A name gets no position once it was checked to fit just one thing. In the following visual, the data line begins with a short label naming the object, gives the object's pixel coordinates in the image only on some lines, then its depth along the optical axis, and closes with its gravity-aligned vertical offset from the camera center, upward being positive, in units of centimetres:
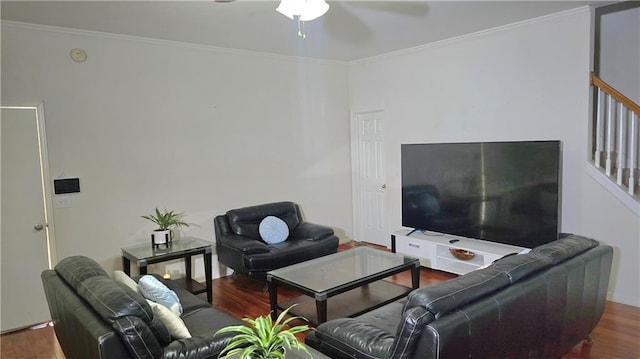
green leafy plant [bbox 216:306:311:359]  168 -76
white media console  436 -117
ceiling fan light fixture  260 +86
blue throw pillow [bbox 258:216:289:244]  479 -93
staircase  371 -7
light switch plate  401 -44
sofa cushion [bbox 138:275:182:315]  262 -87
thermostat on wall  400 -29
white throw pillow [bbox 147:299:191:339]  236 -95
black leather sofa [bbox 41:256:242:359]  195 -83
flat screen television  400 -52
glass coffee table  338 -111
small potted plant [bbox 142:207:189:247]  423 -77
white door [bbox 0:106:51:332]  378 -57
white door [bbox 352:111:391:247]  595 -50
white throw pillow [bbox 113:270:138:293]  264 -81
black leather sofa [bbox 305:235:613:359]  193 -89
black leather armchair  430 -103
